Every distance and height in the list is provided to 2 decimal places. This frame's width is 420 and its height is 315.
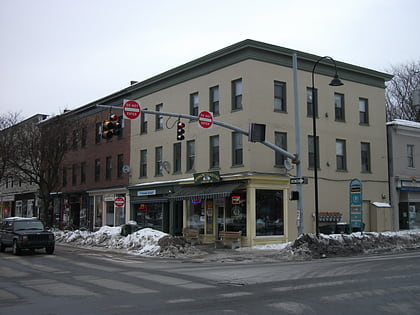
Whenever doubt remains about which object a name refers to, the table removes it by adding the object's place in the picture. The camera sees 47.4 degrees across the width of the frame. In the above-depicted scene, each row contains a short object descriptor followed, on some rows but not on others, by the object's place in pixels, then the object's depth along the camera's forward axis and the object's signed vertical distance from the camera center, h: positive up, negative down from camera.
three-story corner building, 26.61 +3.51
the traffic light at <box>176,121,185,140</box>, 20.43 +3.01
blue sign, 25.34 -0.10
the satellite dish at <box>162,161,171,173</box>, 32.38 +2.48
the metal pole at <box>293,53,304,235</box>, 22.58 +2.62
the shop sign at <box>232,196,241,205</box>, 26.58 +0.12
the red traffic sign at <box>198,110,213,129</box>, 20.47 +3.54
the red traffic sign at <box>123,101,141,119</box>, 19.19 +3.72
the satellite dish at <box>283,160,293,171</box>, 24.34 +1.90
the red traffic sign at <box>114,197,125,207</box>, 29.06 +0.03
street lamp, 22.25 +3.79
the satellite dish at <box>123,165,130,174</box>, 36.53 +2.54
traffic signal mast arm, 19.58 +2.55
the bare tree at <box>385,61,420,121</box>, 50.34 +11.68
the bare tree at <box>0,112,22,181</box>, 38.84 +5.12
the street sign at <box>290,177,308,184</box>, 22.28 +1.03
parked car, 22.30 -1.55
